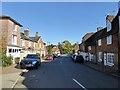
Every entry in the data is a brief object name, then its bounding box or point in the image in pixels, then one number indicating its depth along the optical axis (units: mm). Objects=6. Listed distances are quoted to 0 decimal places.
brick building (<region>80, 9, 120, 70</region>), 10937
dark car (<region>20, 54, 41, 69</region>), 10824
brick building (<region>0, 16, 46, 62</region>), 13277
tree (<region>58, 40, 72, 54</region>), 64143
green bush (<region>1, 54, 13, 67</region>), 11737
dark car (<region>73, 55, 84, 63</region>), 18635
